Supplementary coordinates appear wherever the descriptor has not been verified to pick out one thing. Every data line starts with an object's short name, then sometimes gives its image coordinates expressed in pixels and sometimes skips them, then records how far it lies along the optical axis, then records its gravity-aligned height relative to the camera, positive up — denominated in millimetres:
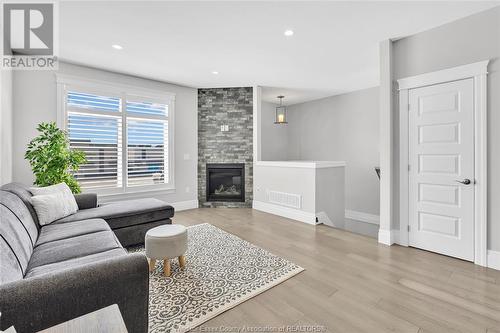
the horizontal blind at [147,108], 4742 +1224
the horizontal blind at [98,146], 4141 +369
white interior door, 2727 -40
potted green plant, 3281 +112
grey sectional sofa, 1113 -652
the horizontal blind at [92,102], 4090 +1185
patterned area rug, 1821 -1130
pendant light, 7273 +1780
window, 4145 +634
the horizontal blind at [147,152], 4730 +306
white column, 3225 +318
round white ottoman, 2326 -796
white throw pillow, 2562 -418
